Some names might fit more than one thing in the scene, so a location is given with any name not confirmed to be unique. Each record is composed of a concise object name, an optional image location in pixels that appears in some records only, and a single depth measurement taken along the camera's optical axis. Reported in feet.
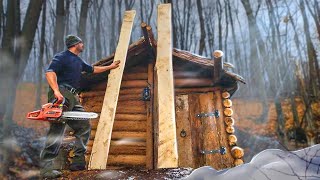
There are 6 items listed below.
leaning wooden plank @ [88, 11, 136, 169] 15.12
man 13.89
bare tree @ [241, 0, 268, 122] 57.06
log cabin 24.00
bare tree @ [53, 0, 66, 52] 40.45
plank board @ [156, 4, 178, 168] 12.79
